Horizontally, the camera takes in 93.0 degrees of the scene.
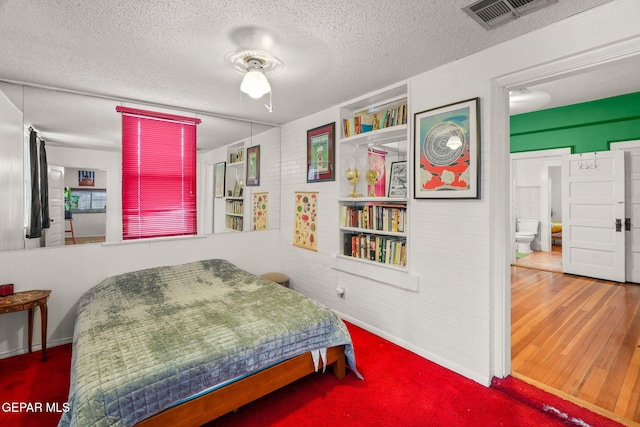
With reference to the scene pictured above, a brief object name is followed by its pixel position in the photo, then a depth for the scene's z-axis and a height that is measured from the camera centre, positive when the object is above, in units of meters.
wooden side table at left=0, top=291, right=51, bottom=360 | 2.39 -0.74
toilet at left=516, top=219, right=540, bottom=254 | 7.09 -0.46
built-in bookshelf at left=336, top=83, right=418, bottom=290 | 2.90 +0.24
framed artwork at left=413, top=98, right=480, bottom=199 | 2.28 +0.49
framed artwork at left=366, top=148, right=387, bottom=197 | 3.29 +0.45
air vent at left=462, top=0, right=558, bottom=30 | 1.68 +1.17
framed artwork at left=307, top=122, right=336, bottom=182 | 3.52 +0.72
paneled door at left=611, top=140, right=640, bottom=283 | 4.26 +0.06
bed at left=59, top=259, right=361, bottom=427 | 1.53 -0.82
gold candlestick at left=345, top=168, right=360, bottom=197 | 3.36 +0.40
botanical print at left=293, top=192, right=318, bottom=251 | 3.82 -0.09
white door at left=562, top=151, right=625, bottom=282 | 4.38 -0.02
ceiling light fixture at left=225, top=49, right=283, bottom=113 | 2.23 +1.16
